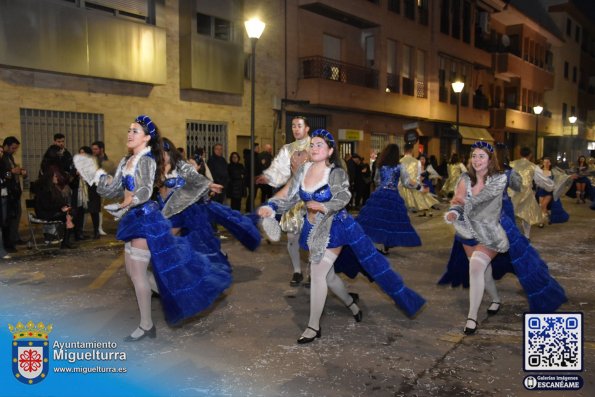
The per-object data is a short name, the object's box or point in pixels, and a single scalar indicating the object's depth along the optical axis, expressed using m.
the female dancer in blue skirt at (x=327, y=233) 4.81
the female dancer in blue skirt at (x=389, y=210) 8.45
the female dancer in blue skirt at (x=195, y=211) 5.57
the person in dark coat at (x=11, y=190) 8.96
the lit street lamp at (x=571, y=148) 50.89
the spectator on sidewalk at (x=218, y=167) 12.68
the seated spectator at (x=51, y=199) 9.23
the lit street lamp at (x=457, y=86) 20.01
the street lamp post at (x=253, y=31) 11.25
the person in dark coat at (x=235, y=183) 13.60
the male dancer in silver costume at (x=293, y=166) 6.74
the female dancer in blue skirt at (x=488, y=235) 5.03
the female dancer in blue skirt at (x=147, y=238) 4.59
